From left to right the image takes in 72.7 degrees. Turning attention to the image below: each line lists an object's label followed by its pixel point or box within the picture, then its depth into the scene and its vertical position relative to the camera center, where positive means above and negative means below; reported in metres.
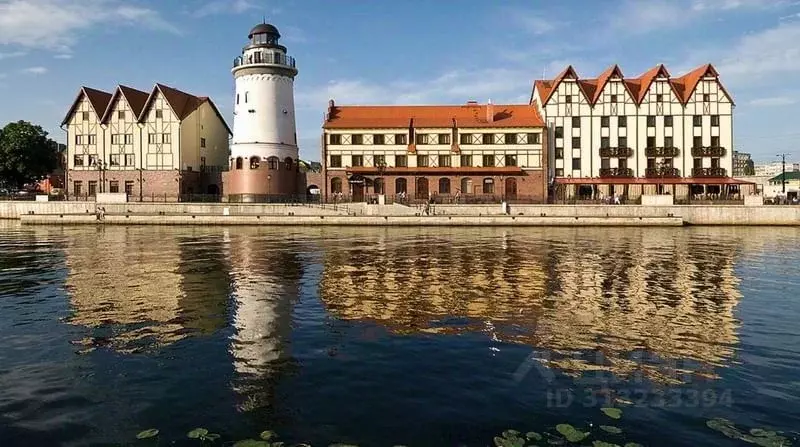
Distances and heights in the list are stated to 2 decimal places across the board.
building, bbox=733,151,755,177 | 171.12 +12.41
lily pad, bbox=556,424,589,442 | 8.03 -3.40
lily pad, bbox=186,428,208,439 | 8.24 -3.39
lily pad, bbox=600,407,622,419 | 8.88 -3.39
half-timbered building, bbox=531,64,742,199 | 66.12 +8.96
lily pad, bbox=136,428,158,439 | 8.29 -3.41
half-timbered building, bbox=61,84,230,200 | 69.44 +8.82
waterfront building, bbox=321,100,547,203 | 65.44 +6.27
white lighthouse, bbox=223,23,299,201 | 63.03 +11.16
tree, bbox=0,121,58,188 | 71.81 +8.04
